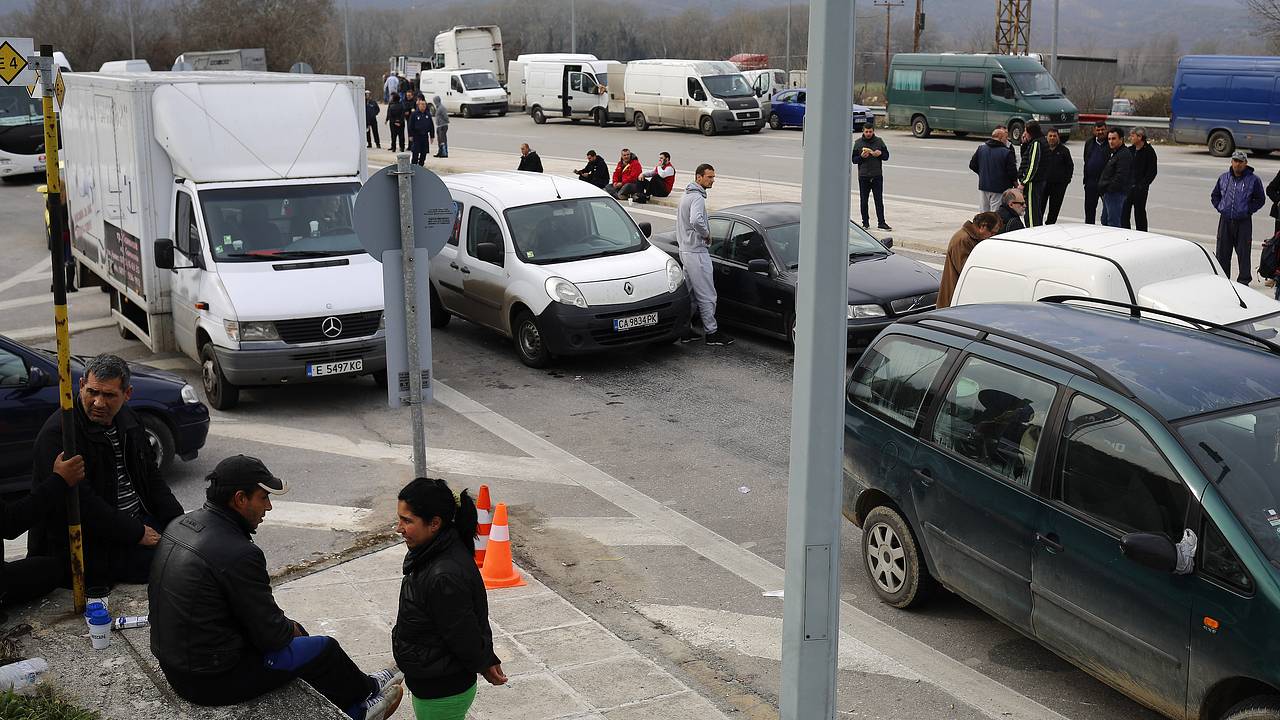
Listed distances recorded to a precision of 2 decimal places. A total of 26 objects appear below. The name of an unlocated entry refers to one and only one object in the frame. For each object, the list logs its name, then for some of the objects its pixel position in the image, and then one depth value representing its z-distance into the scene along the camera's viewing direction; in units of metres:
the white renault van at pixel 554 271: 12.88
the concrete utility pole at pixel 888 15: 73.79
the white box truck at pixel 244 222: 11.53
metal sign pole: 7.21
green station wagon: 5.23
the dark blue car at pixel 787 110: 42.88
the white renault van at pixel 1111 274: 9.57
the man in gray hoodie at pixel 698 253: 13.68
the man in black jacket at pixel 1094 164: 19.12
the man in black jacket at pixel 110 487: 6.25
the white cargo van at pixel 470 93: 51.00
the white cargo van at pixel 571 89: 45.59
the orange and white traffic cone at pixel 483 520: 7.75
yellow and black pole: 6.04
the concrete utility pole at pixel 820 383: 3.97
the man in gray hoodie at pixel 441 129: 34.53
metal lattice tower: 59.28
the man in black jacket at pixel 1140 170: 18.58
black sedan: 12.65
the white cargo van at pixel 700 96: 40.12
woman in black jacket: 4.67
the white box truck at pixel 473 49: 54.56
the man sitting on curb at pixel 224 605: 4.85
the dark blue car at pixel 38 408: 8.97
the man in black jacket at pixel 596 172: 25.05
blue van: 30.33
